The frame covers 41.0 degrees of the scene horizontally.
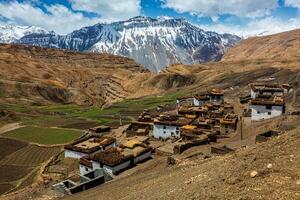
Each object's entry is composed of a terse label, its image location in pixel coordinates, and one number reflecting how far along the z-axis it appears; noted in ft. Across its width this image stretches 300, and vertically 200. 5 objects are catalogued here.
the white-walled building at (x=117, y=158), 153.79
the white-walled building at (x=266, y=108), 213.25
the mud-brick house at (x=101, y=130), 275.18
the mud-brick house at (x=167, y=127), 218.79
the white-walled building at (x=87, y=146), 197.06
